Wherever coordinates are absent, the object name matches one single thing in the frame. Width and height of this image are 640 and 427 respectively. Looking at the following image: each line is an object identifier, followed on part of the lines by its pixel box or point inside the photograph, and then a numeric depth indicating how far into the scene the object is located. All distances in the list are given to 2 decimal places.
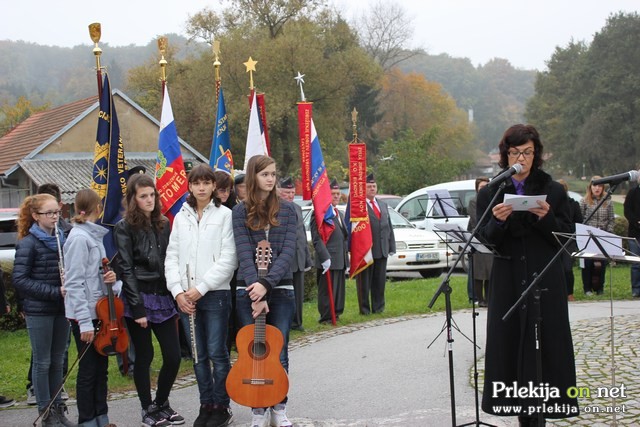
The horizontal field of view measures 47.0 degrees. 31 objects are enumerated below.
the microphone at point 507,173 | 4.68
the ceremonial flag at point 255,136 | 9.80
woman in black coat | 4.85
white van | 19.48
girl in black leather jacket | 6.16
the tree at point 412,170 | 39.75
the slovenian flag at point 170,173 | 9.13
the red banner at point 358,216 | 11.23
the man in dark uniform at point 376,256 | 11.59
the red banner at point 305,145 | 10.83
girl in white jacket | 5.96
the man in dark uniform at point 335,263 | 10.94
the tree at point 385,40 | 65.62
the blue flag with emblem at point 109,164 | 8.33
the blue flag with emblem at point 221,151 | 9.88
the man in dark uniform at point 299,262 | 9.44
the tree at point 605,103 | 60.31
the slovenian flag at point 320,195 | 10.73
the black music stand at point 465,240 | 5.11
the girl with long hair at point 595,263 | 13.04
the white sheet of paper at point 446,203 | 12.90
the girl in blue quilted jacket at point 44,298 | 6.23
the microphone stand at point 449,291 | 4.69
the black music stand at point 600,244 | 4.57
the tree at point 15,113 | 64.44
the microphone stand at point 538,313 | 4.52
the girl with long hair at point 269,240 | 5.77
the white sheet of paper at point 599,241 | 4.59
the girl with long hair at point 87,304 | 5.84
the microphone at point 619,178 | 4.75
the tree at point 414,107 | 80.44
